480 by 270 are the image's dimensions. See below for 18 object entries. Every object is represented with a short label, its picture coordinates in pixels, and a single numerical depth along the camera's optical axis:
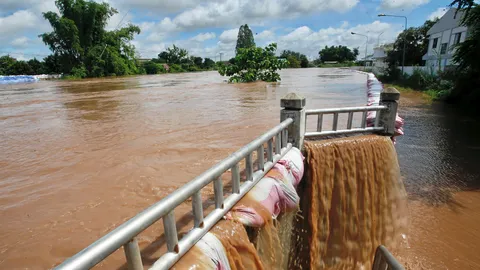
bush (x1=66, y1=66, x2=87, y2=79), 40.00
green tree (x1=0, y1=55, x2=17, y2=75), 48.47
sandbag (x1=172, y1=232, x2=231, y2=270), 2.01
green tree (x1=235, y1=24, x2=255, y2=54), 74.81
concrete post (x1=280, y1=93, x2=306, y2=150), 4.18
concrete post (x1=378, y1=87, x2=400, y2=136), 5.00
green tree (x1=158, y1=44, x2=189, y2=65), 78.62
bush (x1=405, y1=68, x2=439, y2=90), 19.73
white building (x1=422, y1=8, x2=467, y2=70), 26.09
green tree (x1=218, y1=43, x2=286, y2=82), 22.88
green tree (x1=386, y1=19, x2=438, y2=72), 36.69
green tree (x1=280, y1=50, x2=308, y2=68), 85.12
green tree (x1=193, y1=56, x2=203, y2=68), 85.96
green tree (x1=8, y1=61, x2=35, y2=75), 48.81
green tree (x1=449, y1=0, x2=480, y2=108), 12.22
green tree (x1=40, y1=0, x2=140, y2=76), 40.06
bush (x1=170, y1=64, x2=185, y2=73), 67.69
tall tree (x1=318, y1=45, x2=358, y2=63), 100.38
